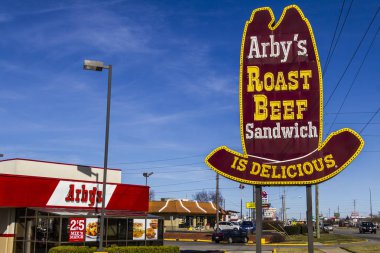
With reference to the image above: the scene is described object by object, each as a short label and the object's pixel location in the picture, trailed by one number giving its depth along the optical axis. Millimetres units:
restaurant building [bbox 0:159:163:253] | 24078
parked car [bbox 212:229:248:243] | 46500
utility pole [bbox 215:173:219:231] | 62600
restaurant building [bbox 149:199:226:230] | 77375
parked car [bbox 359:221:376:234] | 79688
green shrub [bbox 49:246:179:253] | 21781
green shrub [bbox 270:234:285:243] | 46238
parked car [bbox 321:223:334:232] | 80825
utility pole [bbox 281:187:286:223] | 102225
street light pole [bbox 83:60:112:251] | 19844
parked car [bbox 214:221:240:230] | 63438
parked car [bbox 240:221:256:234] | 58800
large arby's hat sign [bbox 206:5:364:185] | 17875
